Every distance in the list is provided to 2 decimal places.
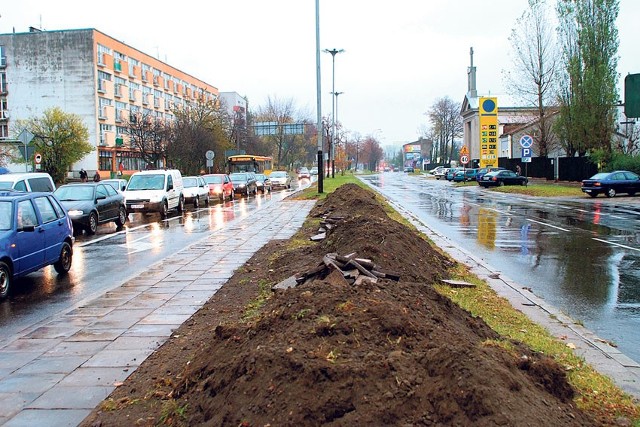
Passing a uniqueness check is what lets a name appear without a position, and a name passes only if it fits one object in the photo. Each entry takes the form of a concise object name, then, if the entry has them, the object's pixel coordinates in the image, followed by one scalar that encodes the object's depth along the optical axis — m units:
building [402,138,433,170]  155.38
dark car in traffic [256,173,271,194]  45.62
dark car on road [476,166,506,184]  52.80
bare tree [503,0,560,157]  51.84
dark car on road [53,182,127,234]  18.12
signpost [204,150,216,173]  44.34
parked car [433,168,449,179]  79.07
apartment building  63.81
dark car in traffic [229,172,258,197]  40.78
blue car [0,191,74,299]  9.20
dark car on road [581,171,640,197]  33.97
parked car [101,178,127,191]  30.62
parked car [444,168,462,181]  68.75
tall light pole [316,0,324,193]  33.27
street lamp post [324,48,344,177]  53.09
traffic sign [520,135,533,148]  41.75
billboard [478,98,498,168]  60.84
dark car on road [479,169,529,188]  50.03
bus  53.75
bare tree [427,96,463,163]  110.19
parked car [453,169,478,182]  65.38
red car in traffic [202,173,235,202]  35.91
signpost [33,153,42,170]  32.95
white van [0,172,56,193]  16.97
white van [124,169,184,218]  23.89
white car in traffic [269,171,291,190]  52.41
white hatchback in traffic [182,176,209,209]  29.62
